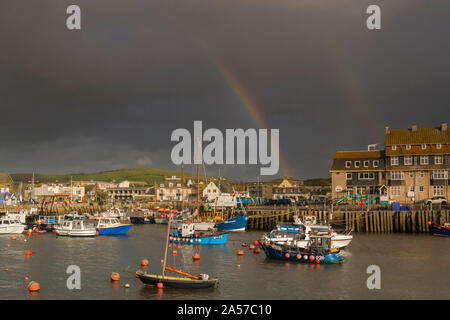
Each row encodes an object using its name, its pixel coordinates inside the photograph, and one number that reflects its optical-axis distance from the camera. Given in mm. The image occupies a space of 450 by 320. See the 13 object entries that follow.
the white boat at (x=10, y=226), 72062
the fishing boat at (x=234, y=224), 78562
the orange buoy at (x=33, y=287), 32781
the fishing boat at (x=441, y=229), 66131
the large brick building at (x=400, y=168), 88688
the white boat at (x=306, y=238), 47306
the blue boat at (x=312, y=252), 43594
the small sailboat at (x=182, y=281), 31719
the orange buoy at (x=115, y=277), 35938
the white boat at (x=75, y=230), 68375
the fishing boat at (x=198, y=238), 58500
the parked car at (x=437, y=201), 84688
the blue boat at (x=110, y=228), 72812
